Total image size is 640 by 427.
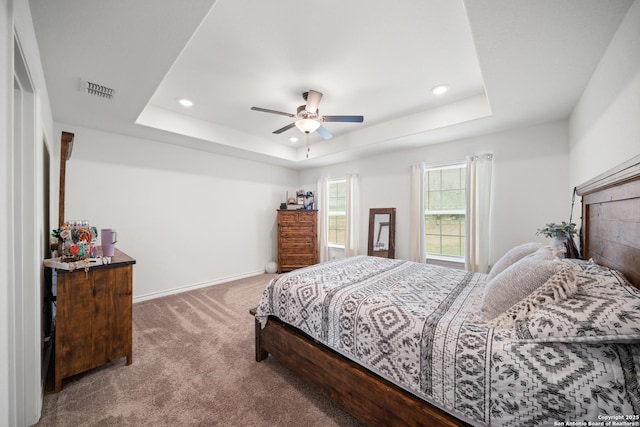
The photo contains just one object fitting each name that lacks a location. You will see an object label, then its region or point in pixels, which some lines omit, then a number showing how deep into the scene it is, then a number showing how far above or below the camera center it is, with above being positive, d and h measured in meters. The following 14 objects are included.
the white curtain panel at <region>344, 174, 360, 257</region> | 4.56 -0.06
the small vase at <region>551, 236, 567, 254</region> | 2.06 -0.24
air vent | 2.05 +1.09
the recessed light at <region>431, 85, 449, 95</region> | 2.53 +1.37
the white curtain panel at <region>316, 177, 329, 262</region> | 5.04 -0.12
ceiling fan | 2.59 +1.08
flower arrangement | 1.77 -0.24
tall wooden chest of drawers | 4.74 -0.55
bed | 0.86 -0.58
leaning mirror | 4.07 -0.33
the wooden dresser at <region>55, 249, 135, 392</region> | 1.67 -0.81
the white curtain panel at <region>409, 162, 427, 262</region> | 3.72 -0.07
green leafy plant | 2.07 -0.14
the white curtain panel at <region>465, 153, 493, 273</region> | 3.16 +0.03
